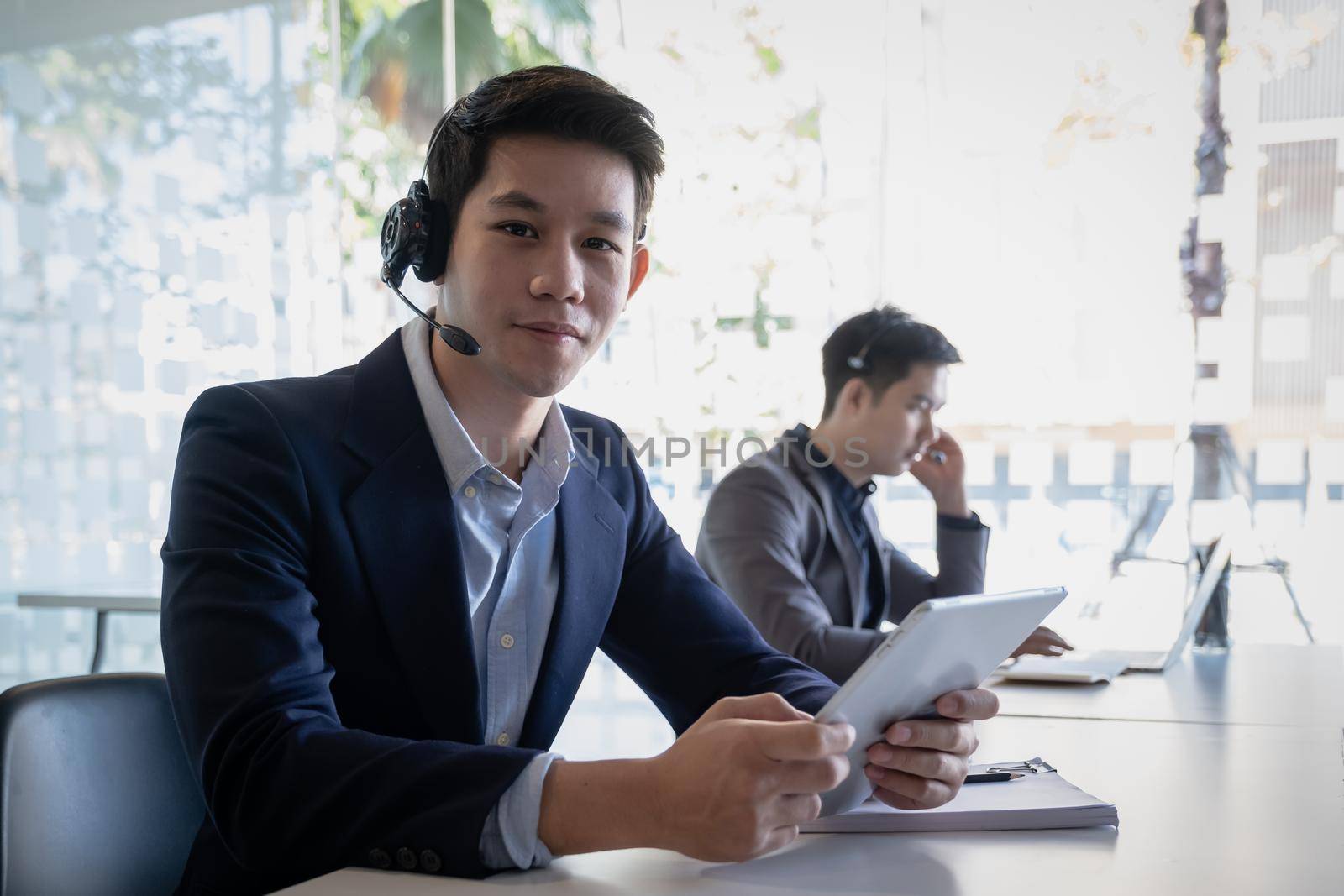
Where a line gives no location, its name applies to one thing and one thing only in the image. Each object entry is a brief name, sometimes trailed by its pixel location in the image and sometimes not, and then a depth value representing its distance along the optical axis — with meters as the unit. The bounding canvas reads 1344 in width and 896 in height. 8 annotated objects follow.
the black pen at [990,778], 1.12
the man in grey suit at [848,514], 2.30
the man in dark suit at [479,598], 0.84
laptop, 2.06
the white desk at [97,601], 3.23
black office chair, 1.08
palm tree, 4.82
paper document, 0.97
